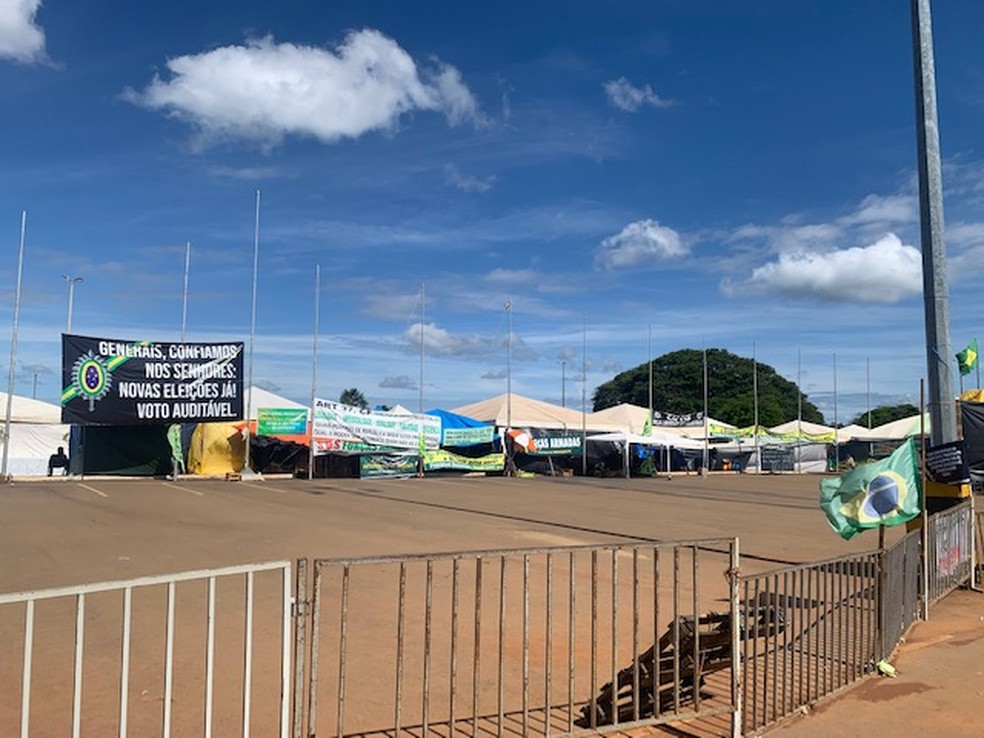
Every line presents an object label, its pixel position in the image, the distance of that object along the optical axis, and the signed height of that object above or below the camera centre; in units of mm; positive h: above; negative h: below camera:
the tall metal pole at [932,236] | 10016 +2629
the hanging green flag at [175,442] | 32400 -300
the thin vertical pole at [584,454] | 42875 -667
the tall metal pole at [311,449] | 33469 -527
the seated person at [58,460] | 35875 -1205
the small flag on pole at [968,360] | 11617 +1238
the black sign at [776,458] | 54844 -919
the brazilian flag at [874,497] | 7688 -481
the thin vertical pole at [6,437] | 28123 -204
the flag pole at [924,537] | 8781 -965
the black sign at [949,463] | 9953 -198
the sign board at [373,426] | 34406 +491
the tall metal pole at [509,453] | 40397 -649
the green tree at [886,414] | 95938 +3774
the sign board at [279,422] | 34188 +590
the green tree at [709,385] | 90375 +6632
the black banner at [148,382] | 30484 +1997
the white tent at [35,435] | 43188 -158
